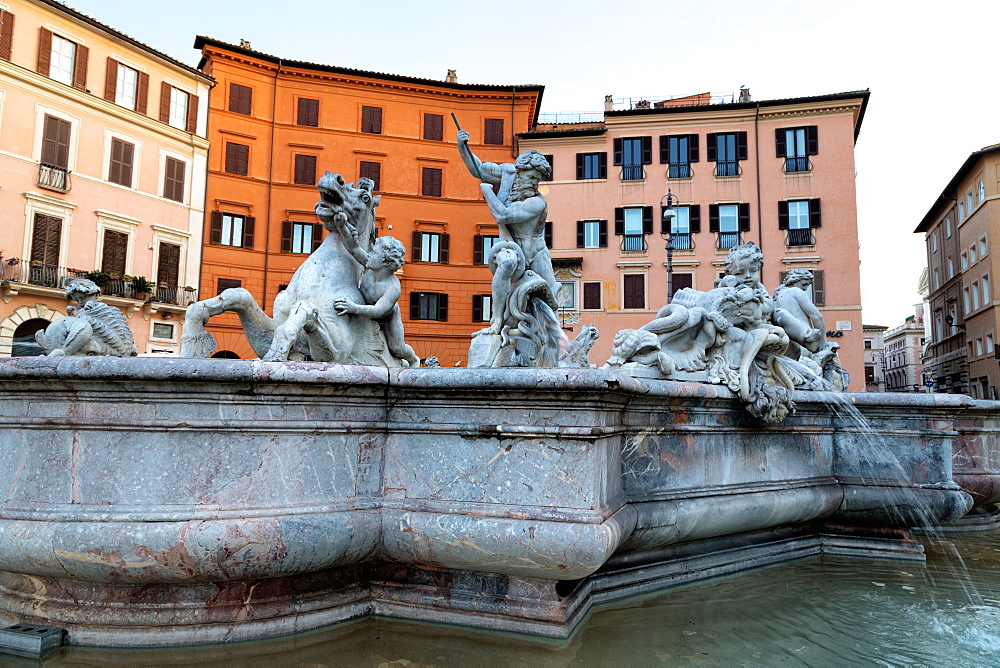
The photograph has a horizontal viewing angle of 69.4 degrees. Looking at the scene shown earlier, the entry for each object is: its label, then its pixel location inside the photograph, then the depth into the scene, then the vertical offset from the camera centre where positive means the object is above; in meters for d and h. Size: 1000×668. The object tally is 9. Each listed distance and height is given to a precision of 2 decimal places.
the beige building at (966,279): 36.19 +7.66
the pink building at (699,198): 31.61 +9.53
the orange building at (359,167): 30.72 +10.50
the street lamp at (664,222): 31.79 +8.40
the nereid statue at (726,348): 4.68 +0.41
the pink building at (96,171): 24.42 +8.49
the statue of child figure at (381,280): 4.55 +0.79
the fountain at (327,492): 2.99 -0.40
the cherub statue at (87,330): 5.61 +0.55
